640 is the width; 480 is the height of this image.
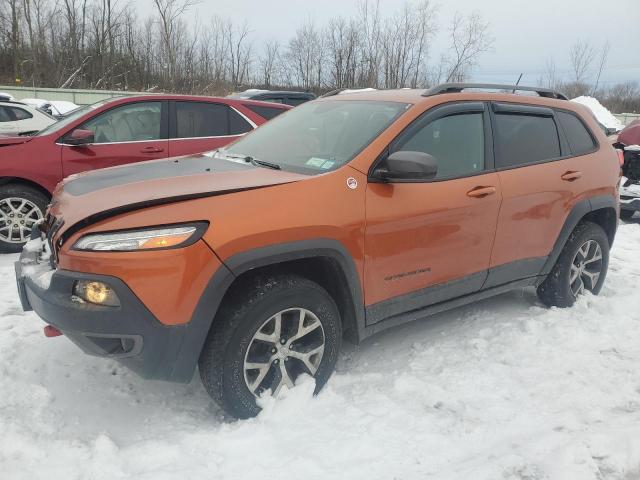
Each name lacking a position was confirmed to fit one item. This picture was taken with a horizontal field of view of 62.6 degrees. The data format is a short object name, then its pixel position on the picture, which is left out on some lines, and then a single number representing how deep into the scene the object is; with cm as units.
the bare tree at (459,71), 3184
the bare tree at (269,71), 4834
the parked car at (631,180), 803
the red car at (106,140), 536
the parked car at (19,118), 1023
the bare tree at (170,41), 3819
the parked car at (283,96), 1324
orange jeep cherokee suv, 235
